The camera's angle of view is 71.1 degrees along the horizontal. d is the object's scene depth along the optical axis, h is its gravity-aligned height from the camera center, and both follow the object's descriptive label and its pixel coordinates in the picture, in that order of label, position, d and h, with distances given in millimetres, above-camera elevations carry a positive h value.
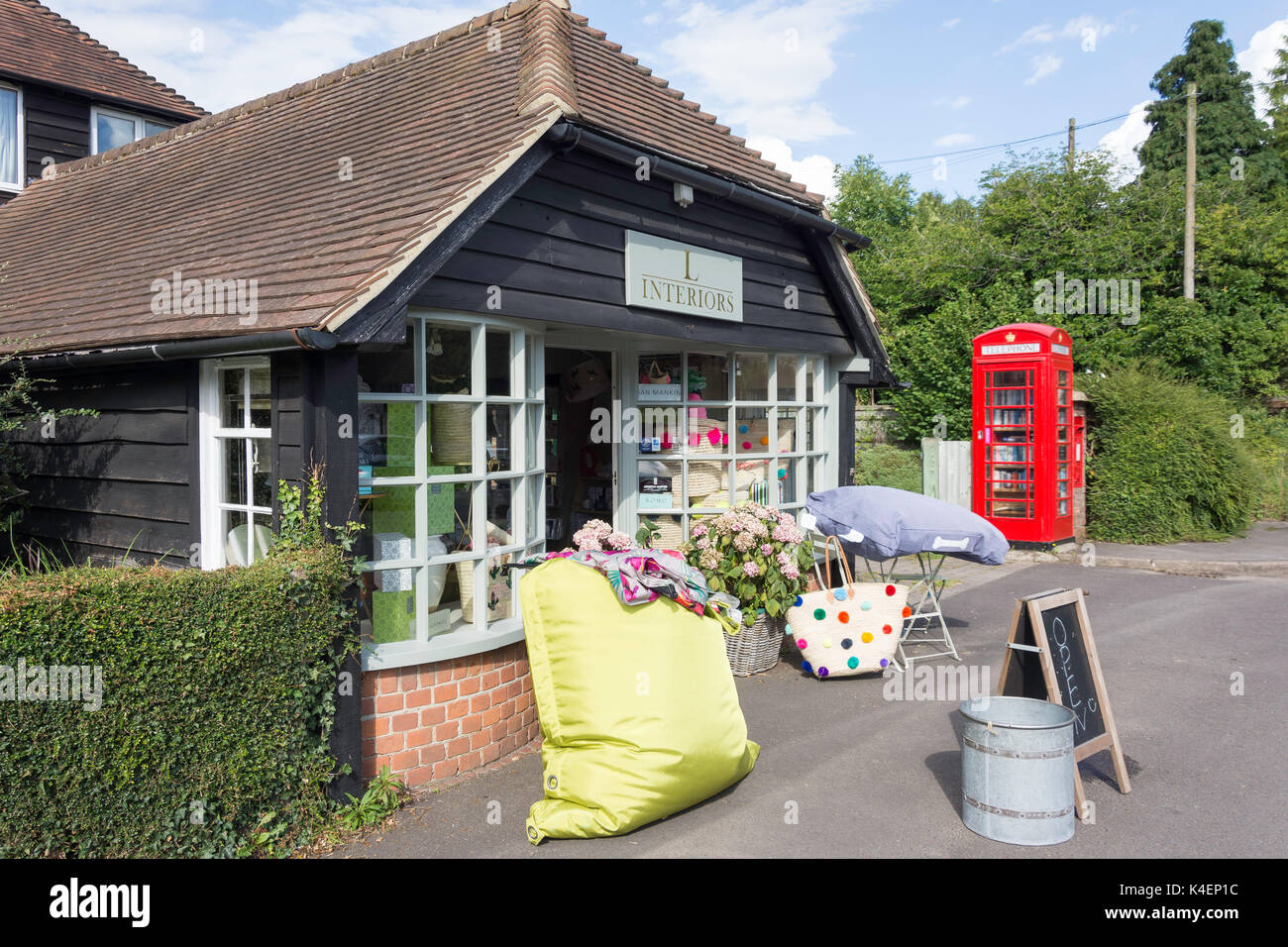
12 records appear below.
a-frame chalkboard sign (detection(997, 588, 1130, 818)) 4855 -1222
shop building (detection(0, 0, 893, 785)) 4891 +764
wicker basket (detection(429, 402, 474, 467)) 5195 +83
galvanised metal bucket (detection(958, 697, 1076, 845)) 4246 -1583
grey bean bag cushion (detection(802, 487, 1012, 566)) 6852 -624
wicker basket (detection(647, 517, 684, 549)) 7844 -753
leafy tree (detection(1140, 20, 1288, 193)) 24297 +9064
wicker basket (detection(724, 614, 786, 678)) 7156 -1597
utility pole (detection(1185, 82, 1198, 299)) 15555 +3854
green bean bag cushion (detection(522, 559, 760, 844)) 4340 -1303
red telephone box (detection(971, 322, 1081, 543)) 12906 +213
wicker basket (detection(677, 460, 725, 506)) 7949 -264
